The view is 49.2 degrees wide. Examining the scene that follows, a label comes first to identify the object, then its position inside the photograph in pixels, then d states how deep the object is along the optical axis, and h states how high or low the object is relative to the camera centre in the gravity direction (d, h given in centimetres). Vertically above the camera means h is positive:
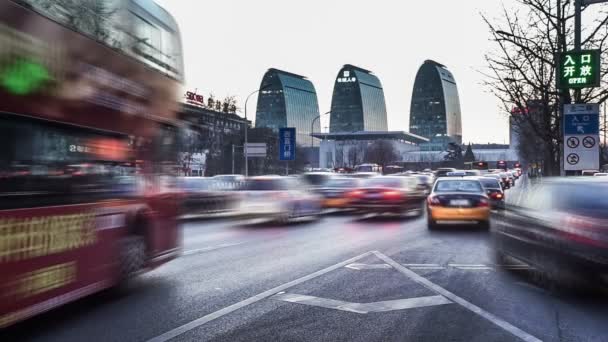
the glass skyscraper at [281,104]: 18925 +1903
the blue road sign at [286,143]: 4878 +196
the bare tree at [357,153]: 13212 +300
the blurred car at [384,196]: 2305 -97
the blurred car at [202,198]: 2430 -102
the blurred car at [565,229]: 746 -80
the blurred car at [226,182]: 2810 -52
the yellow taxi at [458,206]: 1817 -107
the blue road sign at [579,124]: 1786 +113
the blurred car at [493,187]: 2725 -91
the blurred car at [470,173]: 4654 -44
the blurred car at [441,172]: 5476 -40
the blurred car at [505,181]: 5512 -124
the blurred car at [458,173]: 4455 -41
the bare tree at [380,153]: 13038 +300
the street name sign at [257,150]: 5216 +157
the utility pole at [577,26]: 1920 +408
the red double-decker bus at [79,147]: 587 +27
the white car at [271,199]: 2003 -88
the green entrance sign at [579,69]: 1836 +270
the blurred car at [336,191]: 2729 -93
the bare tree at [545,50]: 2342 +445
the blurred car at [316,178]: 3111 -43
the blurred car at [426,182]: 3707 -85
